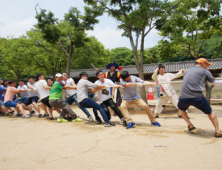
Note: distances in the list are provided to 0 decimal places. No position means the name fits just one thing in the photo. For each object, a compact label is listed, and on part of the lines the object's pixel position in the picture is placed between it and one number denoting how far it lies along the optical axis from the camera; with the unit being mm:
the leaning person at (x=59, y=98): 5996
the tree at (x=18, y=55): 17984
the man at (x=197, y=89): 3840
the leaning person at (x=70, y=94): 6637
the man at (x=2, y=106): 7785
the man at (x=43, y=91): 6656
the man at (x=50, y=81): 7134
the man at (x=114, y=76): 6430
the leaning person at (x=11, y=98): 7318
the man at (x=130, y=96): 4902
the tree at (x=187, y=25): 8068
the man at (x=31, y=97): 7275
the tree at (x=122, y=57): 41756
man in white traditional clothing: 6359
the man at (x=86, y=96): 5270
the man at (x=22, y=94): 8164
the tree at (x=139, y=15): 8297
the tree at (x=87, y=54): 18344
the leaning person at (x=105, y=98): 5367
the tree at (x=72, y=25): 12236
